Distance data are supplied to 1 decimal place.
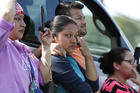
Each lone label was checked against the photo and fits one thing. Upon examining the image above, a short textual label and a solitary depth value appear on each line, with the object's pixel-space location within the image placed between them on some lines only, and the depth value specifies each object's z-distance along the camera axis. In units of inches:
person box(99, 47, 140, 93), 299.9
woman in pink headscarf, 178.9
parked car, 299.9
